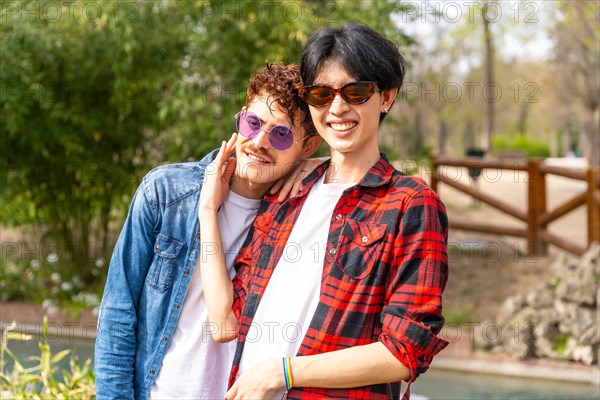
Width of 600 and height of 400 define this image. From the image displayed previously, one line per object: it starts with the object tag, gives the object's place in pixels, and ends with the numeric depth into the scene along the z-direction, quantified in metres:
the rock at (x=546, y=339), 5.12
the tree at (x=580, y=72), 15.65
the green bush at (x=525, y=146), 32.56
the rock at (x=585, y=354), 4.98
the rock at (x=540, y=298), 5.51
